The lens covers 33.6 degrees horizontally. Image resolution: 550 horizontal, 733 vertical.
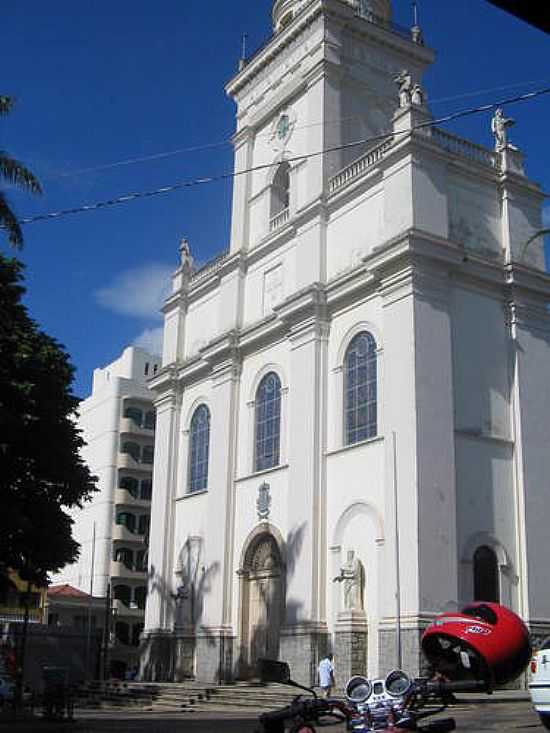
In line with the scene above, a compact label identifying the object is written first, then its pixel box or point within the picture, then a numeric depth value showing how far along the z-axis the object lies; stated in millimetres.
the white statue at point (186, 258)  39031
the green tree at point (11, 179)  18109
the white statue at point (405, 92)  27109
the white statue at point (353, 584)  24688
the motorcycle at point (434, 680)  4602
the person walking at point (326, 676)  22328
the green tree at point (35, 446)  22172
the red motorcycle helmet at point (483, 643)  4574
